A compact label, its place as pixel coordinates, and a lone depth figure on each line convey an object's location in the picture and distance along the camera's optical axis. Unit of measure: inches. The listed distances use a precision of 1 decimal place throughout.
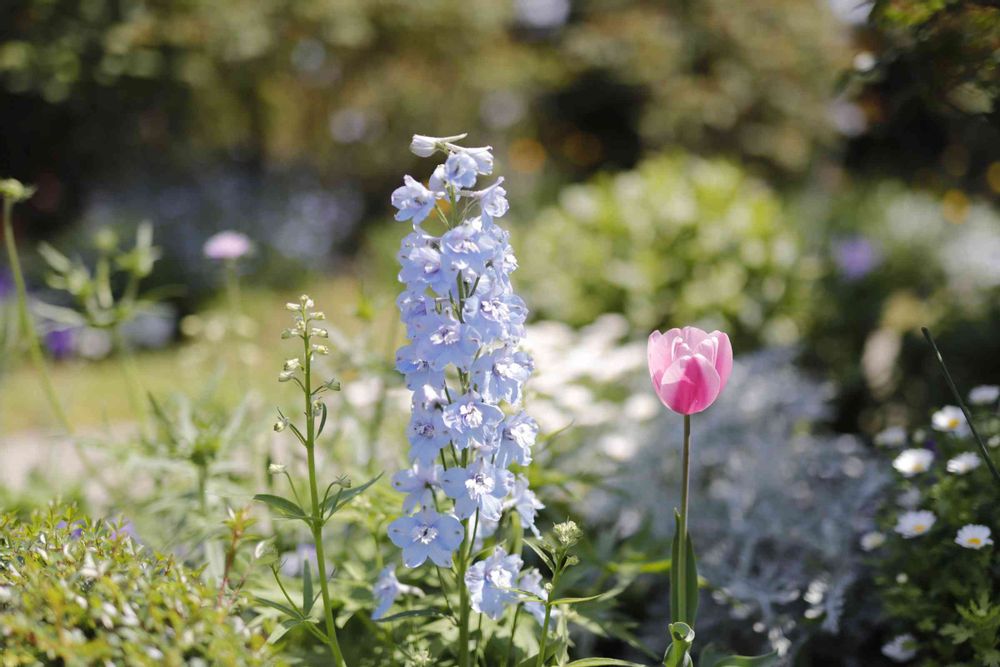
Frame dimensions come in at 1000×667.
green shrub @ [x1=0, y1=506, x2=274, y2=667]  44.4
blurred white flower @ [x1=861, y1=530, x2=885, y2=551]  78.7
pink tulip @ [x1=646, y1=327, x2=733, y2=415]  53.8
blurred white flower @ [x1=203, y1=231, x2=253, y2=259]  95.9
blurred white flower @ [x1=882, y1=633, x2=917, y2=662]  72.2
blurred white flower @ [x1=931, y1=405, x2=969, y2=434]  80.4
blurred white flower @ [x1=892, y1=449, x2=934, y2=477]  77.6
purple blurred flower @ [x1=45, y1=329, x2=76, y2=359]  164.6
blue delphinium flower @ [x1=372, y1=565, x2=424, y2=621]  59.9
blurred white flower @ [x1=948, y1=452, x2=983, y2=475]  74.0
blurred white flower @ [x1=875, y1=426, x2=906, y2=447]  90.0
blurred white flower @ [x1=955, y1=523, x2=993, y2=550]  66.2
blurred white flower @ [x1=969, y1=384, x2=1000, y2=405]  81.6
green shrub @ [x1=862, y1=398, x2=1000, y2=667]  66.3
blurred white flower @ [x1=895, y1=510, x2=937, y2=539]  71.2
